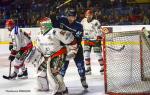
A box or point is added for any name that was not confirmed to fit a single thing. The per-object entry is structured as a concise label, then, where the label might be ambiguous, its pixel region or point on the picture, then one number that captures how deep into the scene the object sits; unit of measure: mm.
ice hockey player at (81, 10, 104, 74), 8453
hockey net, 6324
